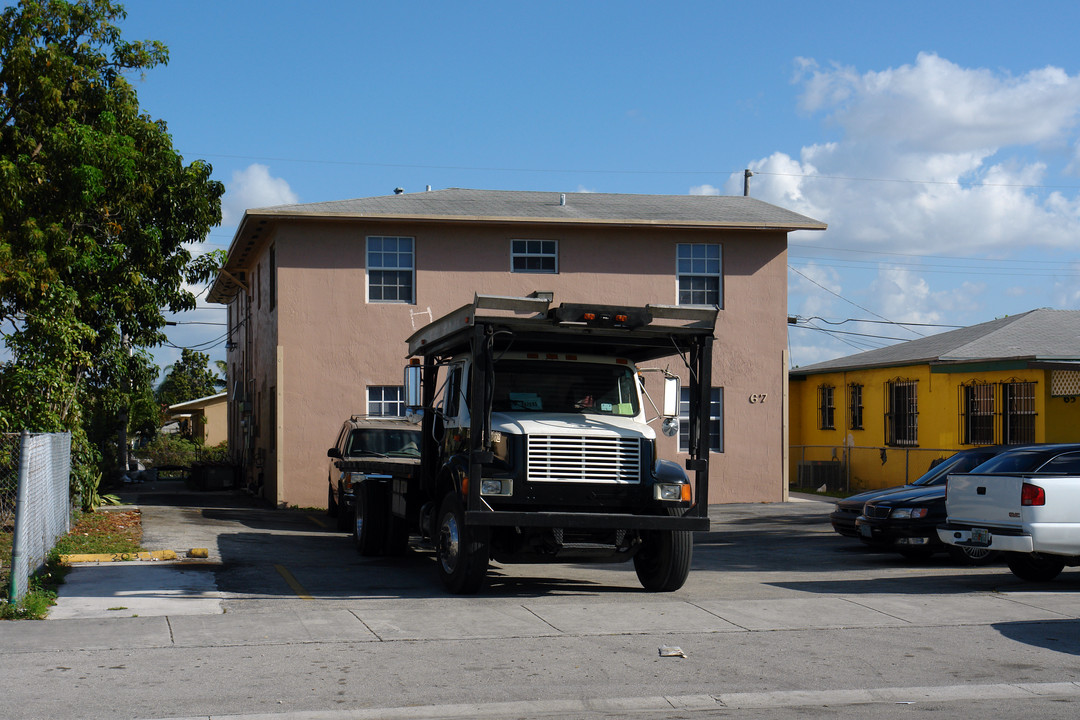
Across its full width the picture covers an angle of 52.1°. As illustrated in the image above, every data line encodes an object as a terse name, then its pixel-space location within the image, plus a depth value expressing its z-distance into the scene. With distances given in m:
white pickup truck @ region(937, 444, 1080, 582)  11.56
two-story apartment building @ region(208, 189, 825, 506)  22.50
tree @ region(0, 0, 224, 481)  16.67
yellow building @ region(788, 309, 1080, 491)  23.30
